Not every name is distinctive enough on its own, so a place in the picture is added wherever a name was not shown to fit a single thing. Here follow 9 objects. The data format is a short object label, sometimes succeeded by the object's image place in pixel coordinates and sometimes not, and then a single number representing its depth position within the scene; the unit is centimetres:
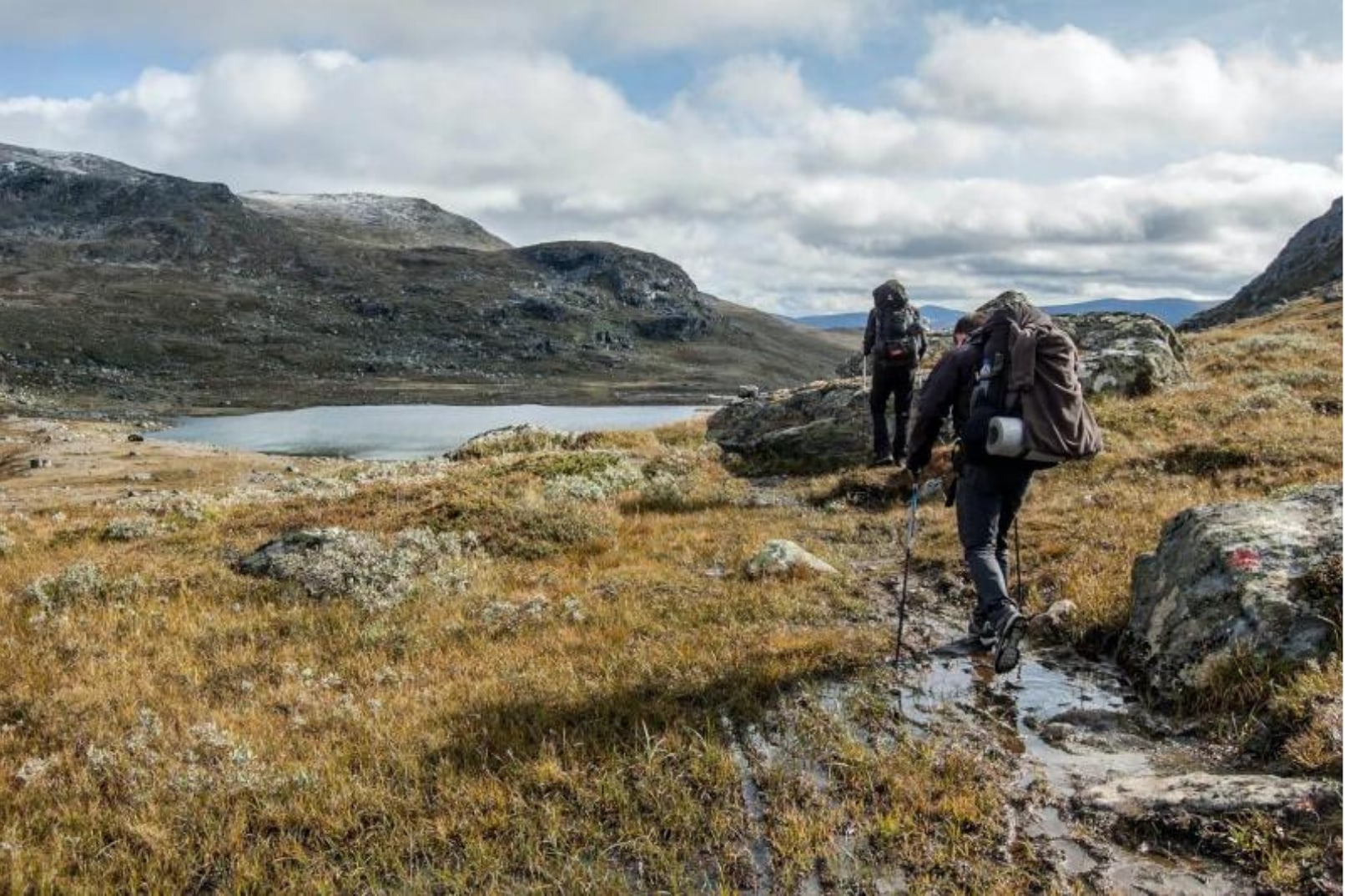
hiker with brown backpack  732
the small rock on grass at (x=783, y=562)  1100
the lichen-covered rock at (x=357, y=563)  1082
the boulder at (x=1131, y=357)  2316
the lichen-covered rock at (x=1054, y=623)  887
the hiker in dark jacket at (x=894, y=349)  1766
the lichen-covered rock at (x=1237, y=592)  675
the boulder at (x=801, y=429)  2173
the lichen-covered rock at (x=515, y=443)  2738
